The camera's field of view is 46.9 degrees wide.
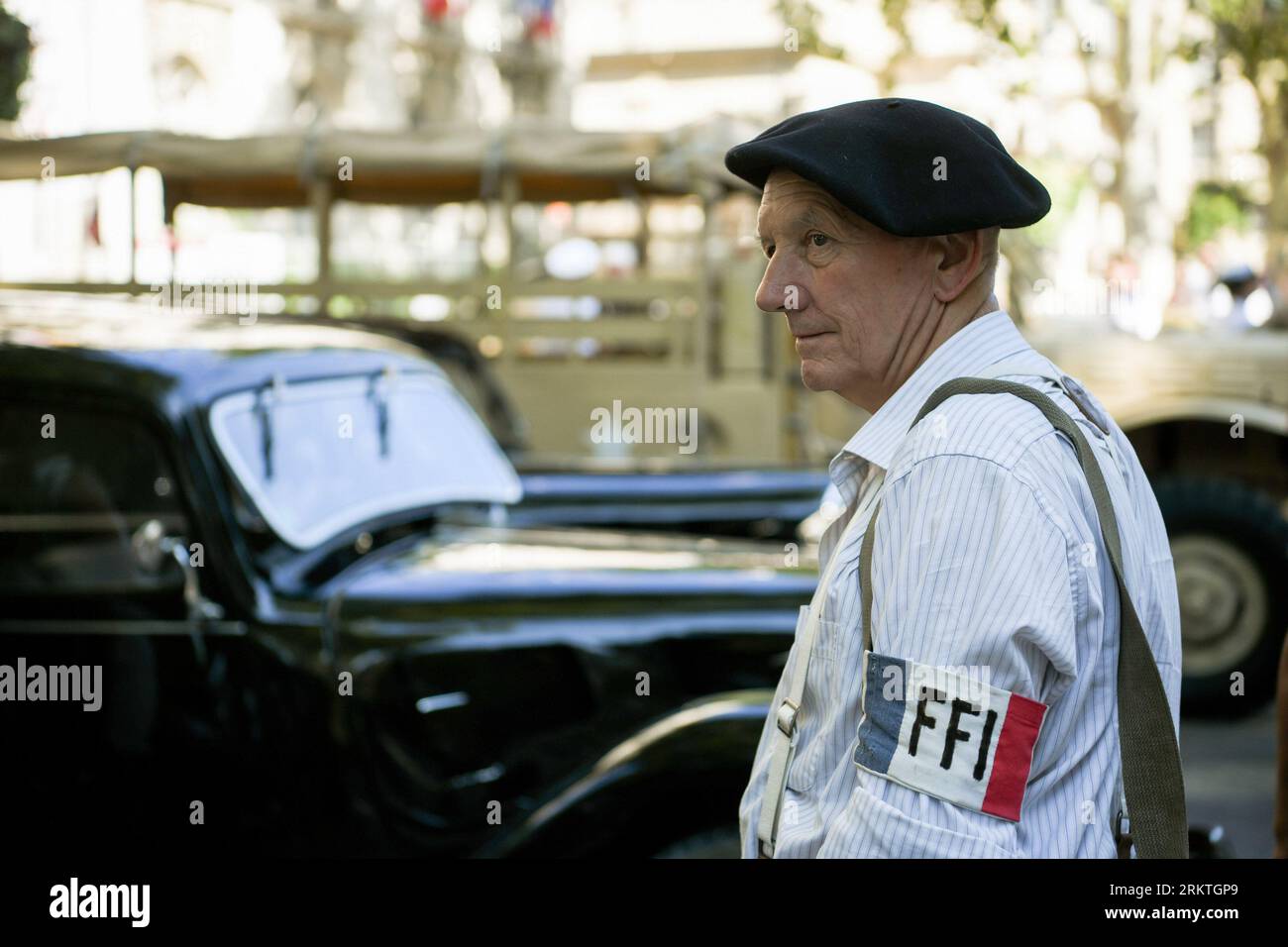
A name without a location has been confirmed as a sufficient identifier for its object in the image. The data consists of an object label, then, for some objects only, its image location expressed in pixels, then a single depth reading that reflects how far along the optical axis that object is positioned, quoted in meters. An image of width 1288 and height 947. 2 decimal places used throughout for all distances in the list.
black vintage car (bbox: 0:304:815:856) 3.10
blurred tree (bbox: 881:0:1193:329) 17.77
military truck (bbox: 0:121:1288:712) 6.88
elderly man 1.34
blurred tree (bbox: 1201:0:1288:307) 17.77
